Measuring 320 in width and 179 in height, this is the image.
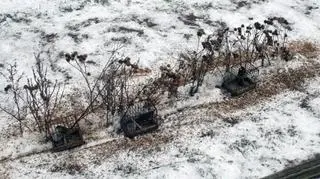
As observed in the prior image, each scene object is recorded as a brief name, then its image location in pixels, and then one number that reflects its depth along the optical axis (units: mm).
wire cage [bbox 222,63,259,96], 10788
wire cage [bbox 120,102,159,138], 9695
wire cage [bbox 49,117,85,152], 9312
